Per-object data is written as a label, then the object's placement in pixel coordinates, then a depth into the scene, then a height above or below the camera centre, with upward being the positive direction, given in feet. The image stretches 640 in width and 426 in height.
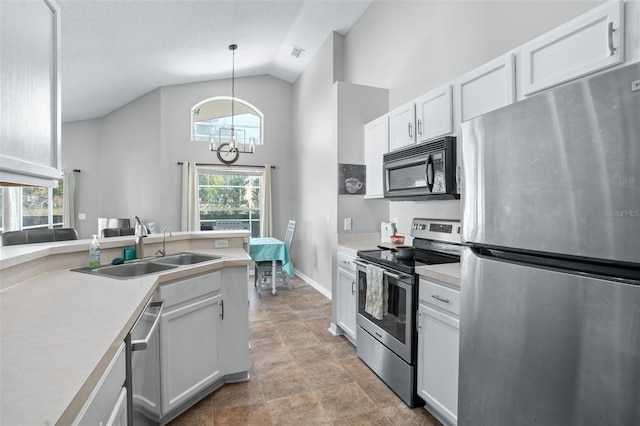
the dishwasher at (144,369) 3.80 -2.19
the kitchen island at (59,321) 2.18 -1.22
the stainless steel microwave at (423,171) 7.06 +0.90
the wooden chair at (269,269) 15.67 -2.96
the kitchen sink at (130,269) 6.47 -1.29
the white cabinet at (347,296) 9.58 -2.66
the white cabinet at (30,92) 3.11 +1.26
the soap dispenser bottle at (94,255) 6.49 -0.93
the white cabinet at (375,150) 9.85 +1.85
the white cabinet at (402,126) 8.52 +2.26
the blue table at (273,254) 15.20 -2.14
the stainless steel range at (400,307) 6.77 -2.22
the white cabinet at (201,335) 6.07 -2.63
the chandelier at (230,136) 19.71 +4.68
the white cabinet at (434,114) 7.30 +2.25
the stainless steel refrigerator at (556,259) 2.96 -0.56
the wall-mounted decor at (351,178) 10.91 +1.03
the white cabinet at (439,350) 5.71 -2.63
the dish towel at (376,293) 7.58 -2.00
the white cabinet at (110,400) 2.50 -1.68
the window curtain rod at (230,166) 19.78 +2.70
